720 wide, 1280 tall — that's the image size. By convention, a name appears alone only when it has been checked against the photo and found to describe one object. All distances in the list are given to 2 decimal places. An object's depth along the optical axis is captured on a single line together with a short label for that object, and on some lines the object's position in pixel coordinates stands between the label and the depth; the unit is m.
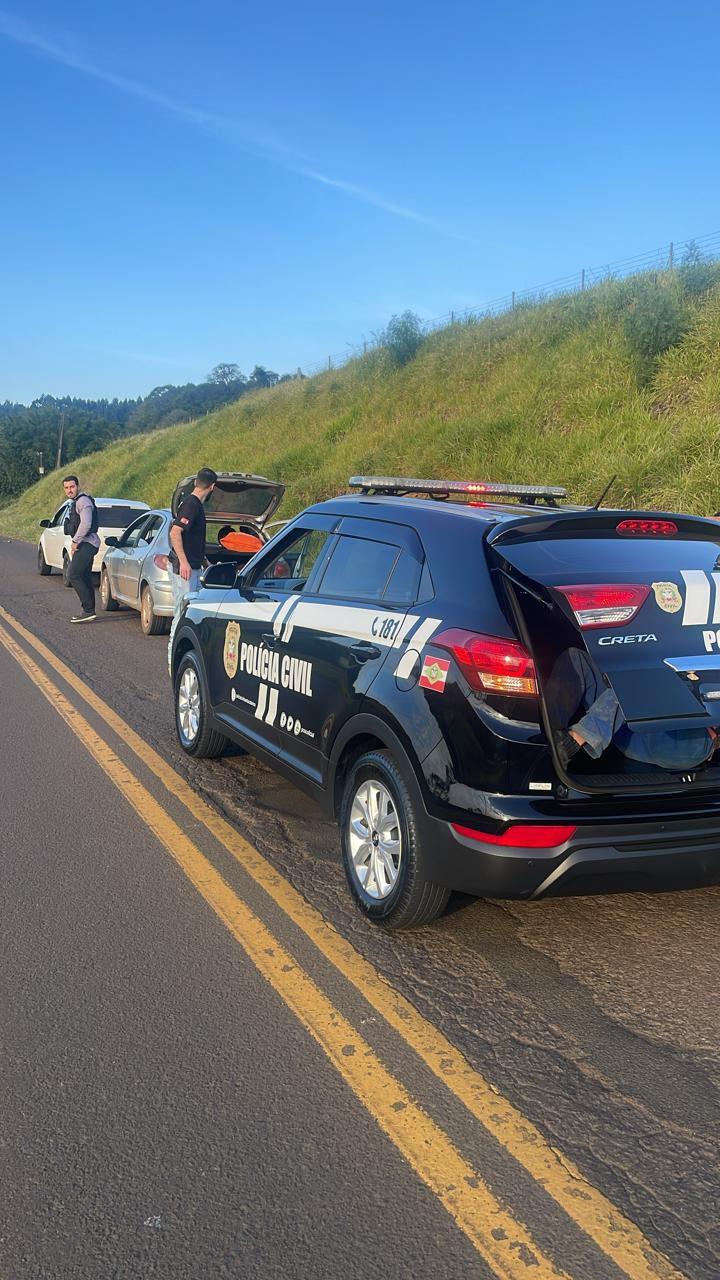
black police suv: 3.66
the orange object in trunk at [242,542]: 12.07
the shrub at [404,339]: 34.66
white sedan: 17.09
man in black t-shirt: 10.62
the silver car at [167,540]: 11.62
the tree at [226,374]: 136.75
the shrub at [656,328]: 19.20
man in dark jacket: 13.52
